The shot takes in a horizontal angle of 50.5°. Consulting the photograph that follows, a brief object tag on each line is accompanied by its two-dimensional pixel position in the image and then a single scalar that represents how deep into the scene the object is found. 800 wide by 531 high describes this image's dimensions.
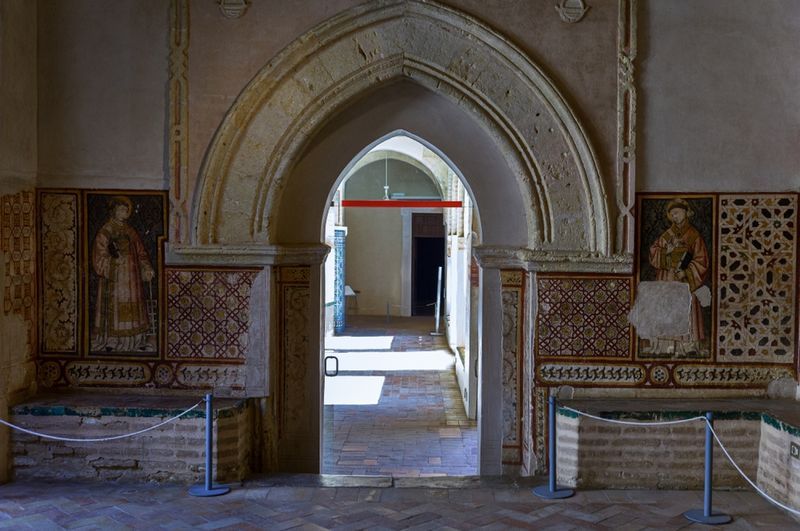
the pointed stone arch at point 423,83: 6.55
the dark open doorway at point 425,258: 21.62
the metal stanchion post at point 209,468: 6.00
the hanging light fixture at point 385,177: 19.24
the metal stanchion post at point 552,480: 6.02
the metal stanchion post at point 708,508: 5.49
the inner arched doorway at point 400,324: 8.80
